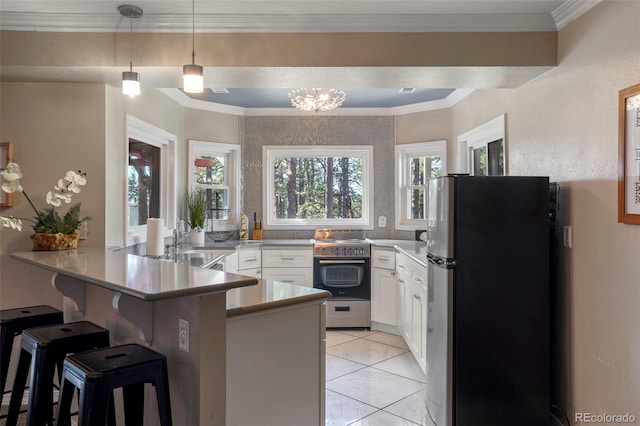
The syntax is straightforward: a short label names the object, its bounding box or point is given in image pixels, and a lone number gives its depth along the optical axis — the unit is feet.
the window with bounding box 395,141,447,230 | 16.17
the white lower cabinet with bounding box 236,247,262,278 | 14.80
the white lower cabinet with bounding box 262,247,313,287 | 15.31
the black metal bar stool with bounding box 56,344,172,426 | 4.74
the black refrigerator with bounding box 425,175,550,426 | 7.92
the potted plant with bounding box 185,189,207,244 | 14.79
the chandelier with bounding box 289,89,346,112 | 12.39
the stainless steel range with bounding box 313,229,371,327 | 15.12
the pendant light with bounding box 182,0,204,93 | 6.62
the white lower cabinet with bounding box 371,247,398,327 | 14.62
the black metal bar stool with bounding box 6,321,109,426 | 5.79
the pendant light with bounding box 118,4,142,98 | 7.47
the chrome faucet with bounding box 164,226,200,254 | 12.77
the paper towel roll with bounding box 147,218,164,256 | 10.59
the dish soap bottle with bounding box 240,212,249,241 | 16.69
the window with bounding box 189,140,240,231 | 15.98
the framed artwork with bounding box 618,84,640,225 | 6.17
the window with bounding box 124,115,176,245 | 11.44
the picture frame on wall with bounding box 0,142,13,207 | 9.02
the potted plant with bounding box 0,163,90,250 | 8.43
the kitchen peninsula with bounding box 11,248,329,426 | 5.18
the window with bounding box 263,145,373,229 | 17.20
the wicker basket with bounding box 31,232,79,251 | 8.43
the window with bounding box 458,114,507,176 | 11.29
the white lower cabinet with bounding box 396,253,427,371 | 11.10
